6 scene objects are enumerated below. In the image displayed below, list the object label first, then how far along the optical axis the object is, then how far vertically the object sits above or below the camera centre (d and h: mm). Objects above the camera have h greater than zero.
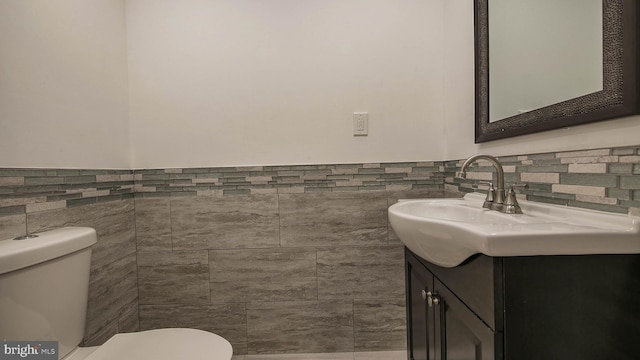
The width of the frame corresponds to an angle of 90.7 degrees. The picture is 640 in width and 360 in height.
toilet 824 -373
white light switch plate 1639 +258
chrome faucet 959 -90
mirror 707 +294
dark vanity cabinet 629 -281
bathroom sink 607 -141
